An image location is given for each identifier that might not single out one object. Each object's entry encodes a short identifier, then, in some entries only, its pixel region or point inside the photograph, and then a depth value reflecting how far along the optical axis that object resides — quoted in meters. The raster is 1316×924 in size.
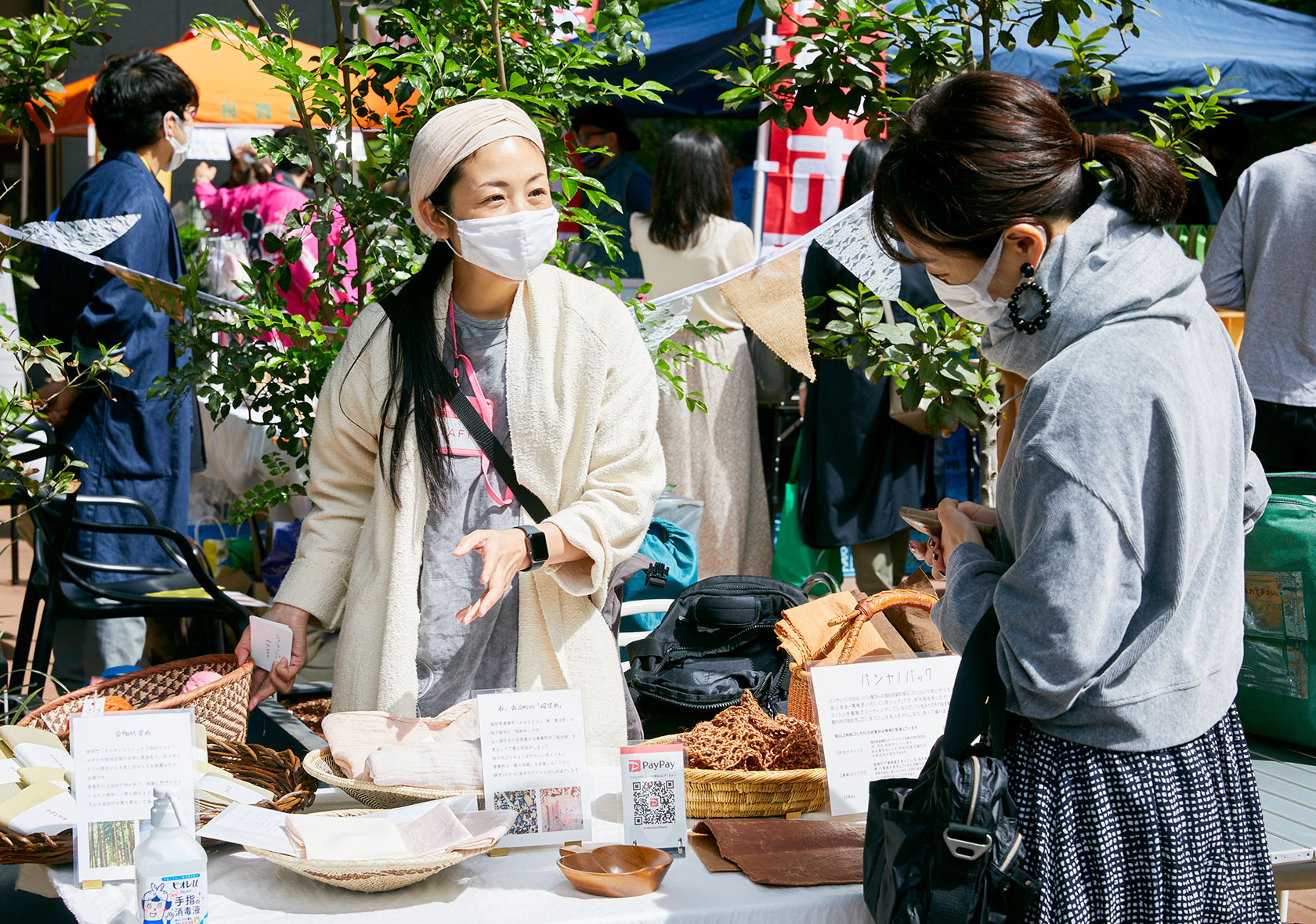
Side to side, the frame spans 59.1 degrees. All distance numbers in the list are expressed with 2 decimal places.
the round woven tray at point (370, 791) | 1.76
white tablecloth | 1.55
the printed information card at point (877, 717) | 1.92
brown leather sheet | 1.68
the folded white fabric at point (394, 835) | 1.63
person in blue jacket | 3.57
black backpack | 2.73
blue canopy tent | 7.37
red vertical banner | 4.77
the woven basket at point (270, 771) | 1.83
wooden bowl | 1.60
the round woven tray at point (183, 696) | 1.95
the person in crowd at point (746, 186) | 7.36
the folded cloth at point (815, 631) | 2.41
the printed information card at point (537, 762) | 1.73
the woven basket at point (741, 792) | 1.91
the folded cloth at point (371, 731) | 1.84
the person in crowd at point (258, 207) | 4.25
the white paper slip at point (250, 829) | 1.59
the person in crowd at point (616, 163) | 6.90
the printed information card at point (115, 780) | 1.61
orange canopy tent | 7.85
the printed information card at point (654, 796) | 1.73
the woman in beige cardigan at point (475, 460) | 2.04
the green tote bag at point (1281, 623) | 2.63
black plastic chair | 3.16
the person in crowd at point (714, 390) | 5.00
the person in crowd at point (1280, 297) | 3.69
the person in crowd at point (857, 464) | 4.37
